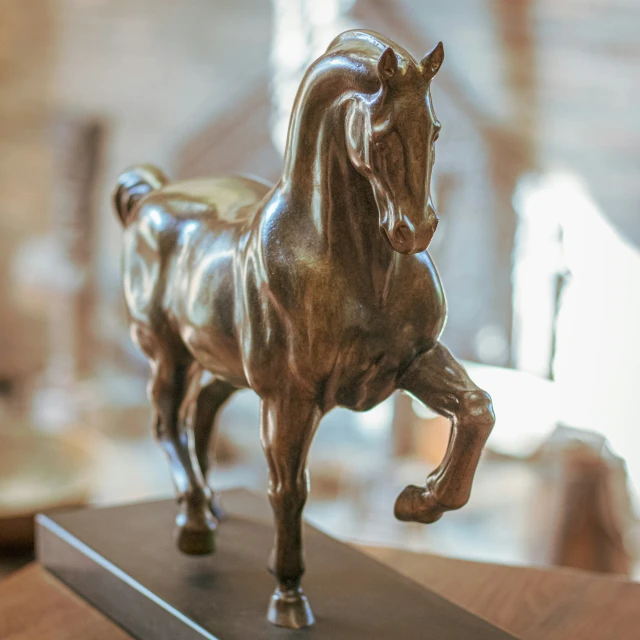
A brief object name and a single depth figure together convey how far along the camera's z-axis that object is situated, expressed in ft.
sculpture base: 3.28
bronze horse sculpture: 2.92
